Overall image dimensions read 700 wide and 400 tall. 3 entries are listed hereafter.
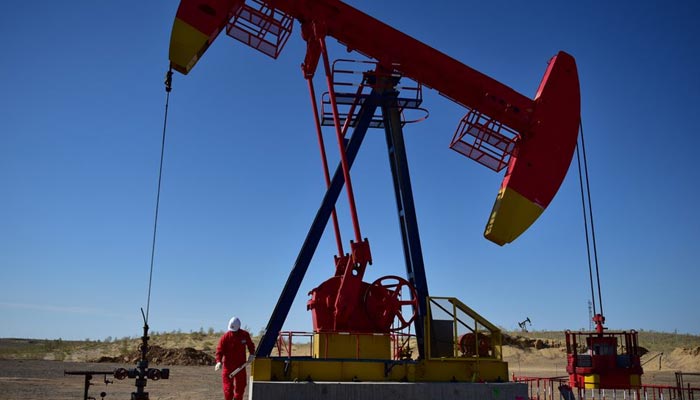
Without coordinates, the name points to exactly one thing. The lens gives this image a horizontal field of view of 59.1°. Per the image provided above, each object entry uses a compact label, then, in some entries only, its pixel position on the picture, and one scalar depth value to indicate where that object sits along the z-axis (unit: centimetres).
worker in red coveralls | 828
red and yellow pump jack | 916
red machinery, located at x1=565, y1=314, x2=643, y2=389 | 1086
